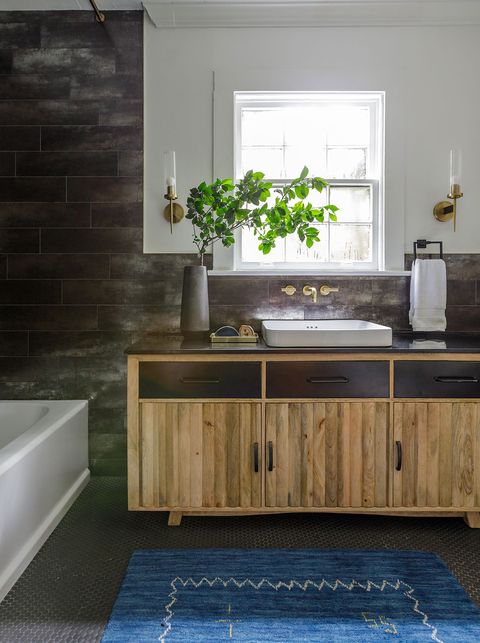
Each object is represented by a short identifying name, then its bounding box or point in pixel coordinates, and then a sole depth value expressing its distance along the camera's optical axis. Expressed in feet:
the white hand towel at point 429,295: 9.07
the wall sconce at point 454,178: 9.02
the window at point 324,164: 9.78
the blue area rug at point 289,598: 5.32
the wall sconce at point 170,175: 8.86
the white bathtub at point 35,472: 6.21
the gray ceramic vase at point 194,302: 8.67
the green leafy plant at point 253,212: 8.62
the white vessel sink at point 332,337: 7.54
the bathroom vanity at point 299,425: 7.52
